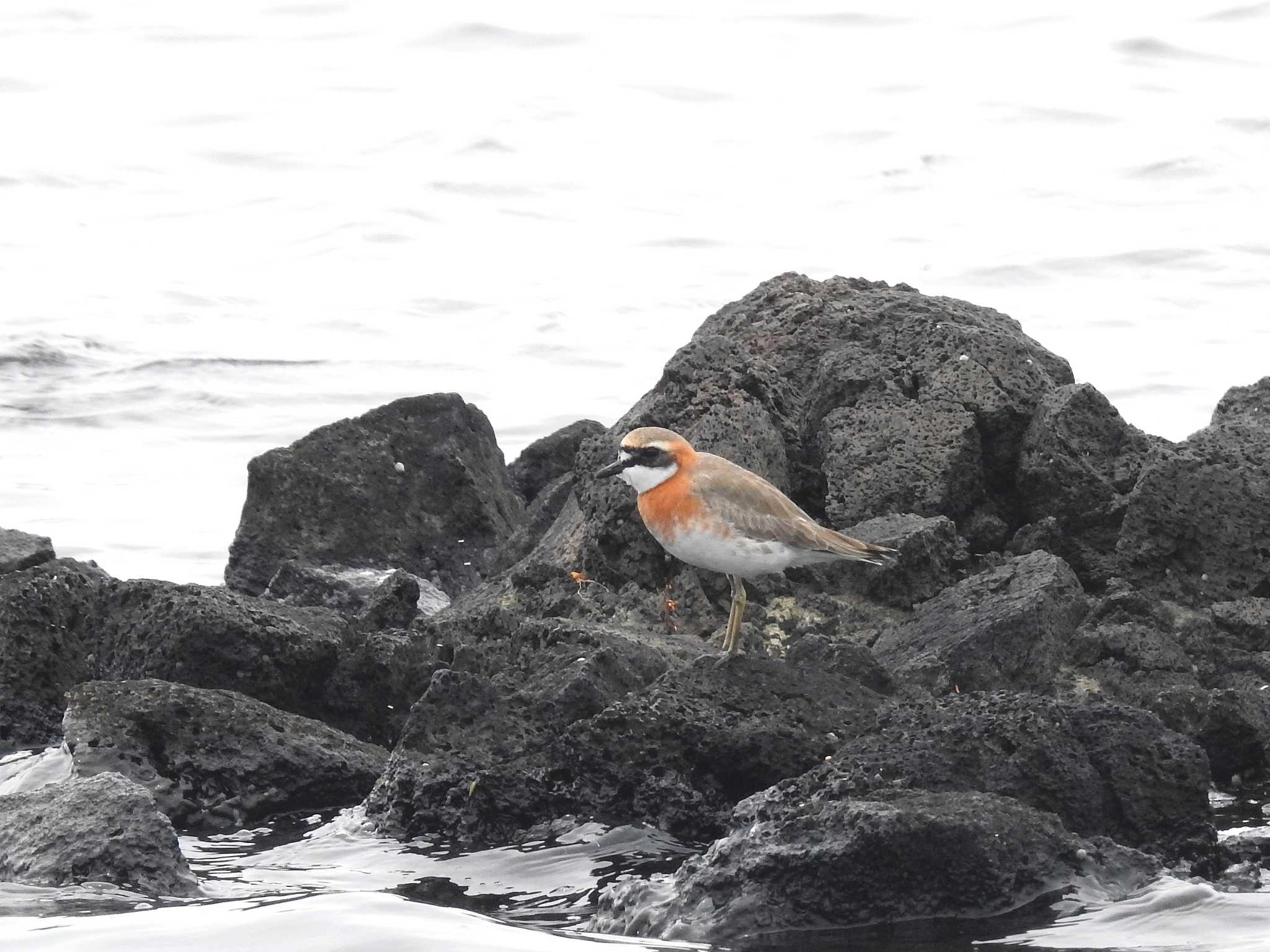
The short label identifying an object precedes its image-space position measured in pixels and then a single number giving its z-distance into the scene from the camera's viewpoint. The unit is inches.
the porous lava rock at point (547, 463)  1104.8
